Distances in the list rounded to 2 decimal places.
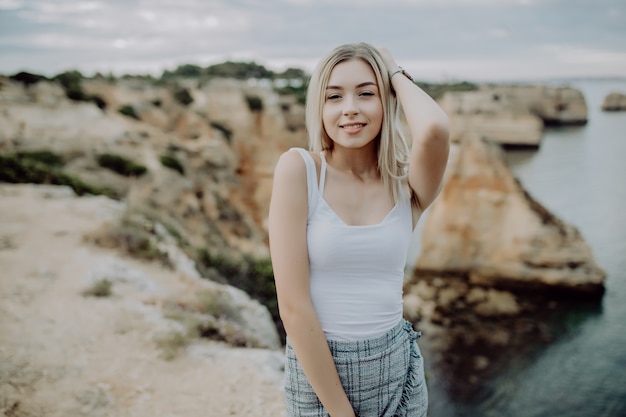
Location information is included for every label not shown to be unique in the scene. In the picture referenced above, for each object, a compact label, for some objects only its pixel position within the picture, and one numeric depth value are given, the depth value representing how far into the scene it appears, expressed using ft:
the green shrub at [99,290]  17.94
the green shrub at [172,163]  49.34
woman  5.19
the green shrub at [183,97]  83.69
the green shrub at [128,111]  70.86
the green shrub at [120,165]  44.04
